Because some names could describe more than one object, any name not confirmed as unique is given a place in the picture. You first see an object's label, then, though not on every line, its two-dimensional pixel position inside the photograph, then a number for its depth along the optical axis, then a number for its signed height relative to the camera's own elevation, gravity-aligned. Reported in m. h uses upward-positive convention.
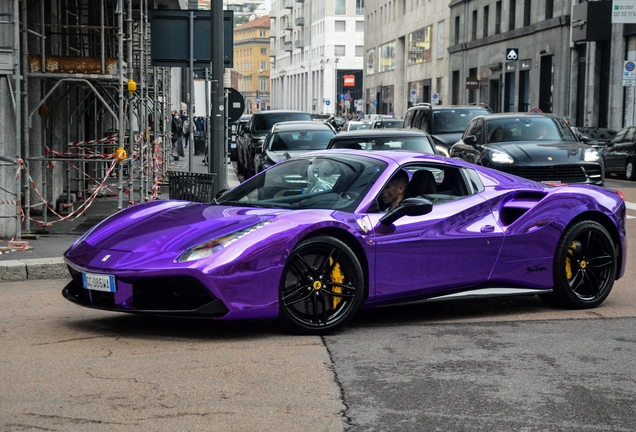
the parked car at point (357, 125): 39.50 -0.67
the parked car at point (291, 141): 21.86 -0.71
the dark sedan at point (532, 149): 17.30 -0.69
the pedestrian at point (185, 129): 49.21 -1.08
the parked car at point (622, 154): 29.12 -1.24
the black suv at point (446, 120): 25.22 -0.29
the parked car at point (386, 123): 38.08 -0.57
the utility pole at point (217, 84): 14.40 +0.30
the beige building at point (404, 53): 73.12 +4.30
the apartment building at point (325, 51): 136.62 +7.54
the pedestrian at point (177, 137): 39.55 -1.19
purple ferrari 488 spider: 6.52 -0.92
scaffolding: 13.20 +0.06
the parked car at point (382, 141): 16.36 -0.52
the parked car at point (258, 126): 28.02 -0.53
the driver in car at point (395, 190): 7.50 -0.59
